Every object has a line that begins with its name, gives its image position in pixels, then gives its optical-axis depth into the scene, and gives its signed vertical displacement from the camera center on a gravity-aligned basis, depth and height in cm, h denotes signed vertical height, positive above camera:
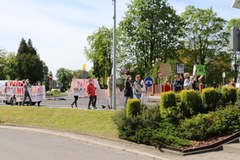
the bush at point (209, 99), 1658 -25
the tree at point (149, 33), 6088 +817
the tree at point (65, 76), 15025 +605
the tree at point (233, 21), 7793 +1231
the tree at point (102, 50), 8350 +824
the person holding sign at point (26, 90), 2990 +19
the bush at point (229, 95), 1719 -11
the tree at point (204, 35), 7494 +956
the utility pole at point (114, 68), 2252 +129
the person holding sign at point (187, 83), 2472 +52
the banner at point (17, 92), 3316 +8
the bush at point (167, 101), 1609 -31
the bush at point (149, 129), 1387 -122
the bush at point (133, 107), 1591 -51
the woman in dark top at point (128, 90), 2199 +13
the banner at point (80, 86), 3331 +50
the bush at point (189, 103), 1620 -39
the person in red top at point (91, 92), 2419 +4
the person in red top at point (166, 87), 2678 +32
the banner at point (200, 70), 3559 +177
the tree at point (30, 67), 11525 +669
